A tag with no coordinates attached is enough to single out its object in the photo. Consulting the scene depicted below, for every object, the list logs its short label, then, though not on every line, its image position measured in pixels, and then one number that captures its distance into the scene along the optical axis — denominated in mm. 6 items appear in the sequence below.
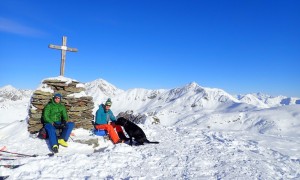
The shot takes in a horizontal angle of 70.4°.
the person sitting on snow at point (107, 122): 8509
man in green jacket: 7661
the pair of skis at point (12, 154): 6502
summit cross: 9735
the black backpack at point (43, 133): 7992
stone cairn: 8539
